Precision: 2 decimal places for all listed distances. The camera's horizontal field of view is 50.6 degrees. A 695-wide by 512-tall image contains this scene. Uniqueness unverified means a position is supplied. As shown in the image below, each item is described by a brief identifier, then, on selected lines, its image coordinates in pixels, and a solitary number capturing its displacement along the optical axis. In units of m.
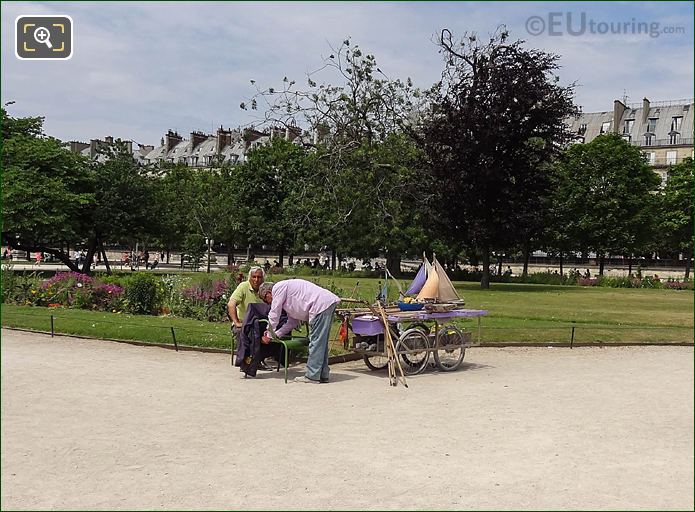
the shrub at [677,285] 41.34
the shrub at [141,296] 20.03
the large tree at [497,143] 35.28
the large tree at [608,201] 57.34
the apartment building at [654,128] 89.56
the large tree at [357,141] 39.72
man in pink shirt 11.73
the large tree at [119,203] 40.69
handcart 12.56
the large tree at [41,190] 32.94
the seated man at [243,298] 12.77
